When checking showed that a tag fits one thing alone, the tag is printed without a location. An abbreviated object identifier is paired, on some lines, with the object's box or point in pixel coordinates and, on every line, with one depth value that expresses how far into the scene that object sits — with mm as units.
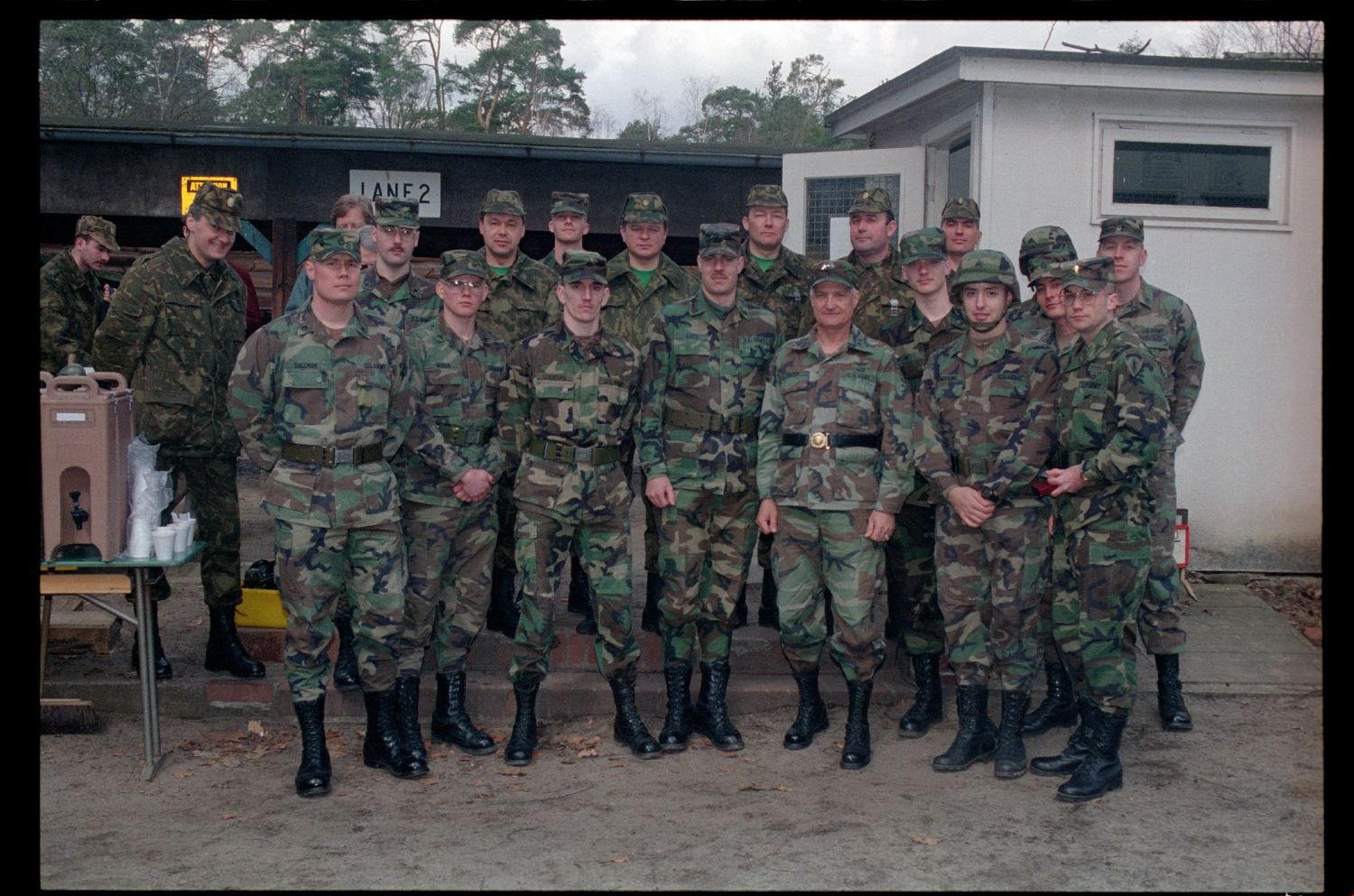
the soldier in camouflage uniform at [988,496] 5102
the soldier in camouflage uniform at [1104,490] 4848
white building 7613
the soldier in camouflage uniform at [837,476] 5219
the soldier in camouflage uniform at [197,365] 5715
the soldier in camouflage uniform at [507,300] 6102
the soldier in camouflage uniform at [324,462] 4895
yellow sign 11062
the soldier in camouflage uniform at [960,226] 6082
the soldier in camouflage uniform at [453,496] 5262
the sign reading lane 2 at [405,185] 11320
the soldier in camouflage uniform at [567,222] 6301
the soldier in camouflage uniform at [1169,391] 5664
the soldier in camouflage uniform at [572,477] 5262
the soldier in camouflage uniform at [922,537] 5617
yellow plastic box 6105
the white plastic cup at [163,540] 5133
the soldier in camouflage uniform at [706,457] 5391
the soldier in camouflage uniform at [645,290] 6055
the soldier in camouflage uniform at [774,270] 6094
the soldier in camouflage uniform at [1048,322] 5180
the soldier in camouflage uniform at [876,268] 6031
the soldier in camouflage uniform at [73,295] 6480
